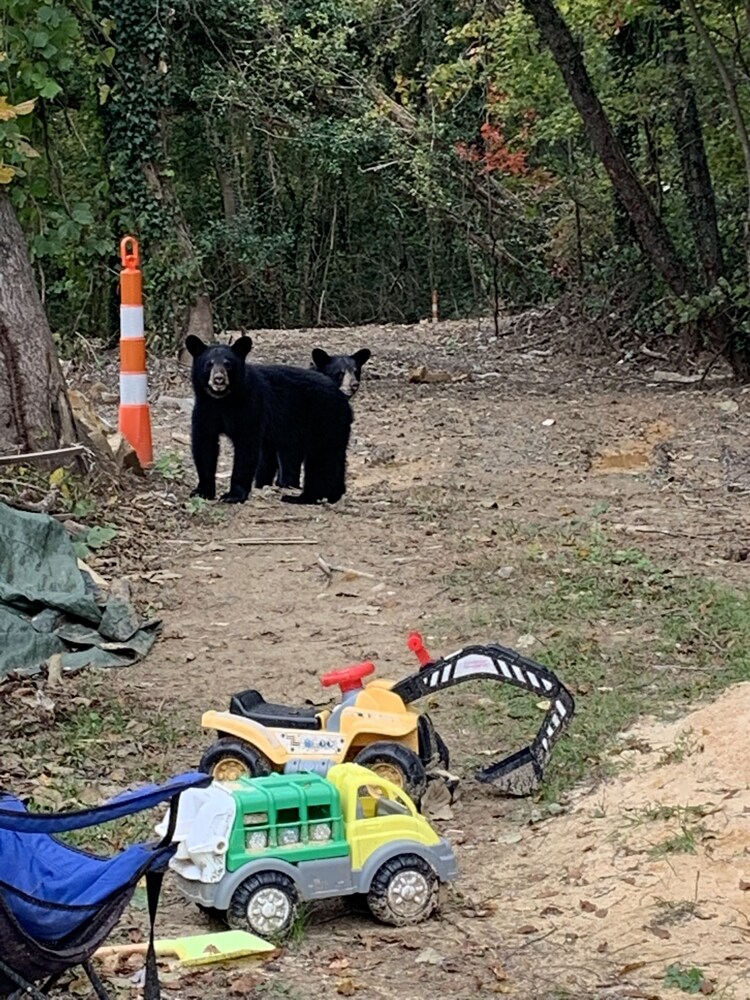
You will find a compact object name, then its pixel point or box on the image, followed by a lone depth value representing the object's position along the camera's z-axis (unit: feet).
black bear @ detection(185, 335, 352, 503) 29.25
